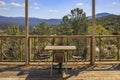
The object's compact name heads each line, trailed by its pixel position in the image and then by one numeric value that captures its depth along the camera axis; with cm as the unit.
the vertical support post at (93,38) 311
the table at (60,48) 253
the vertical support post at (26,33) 310
